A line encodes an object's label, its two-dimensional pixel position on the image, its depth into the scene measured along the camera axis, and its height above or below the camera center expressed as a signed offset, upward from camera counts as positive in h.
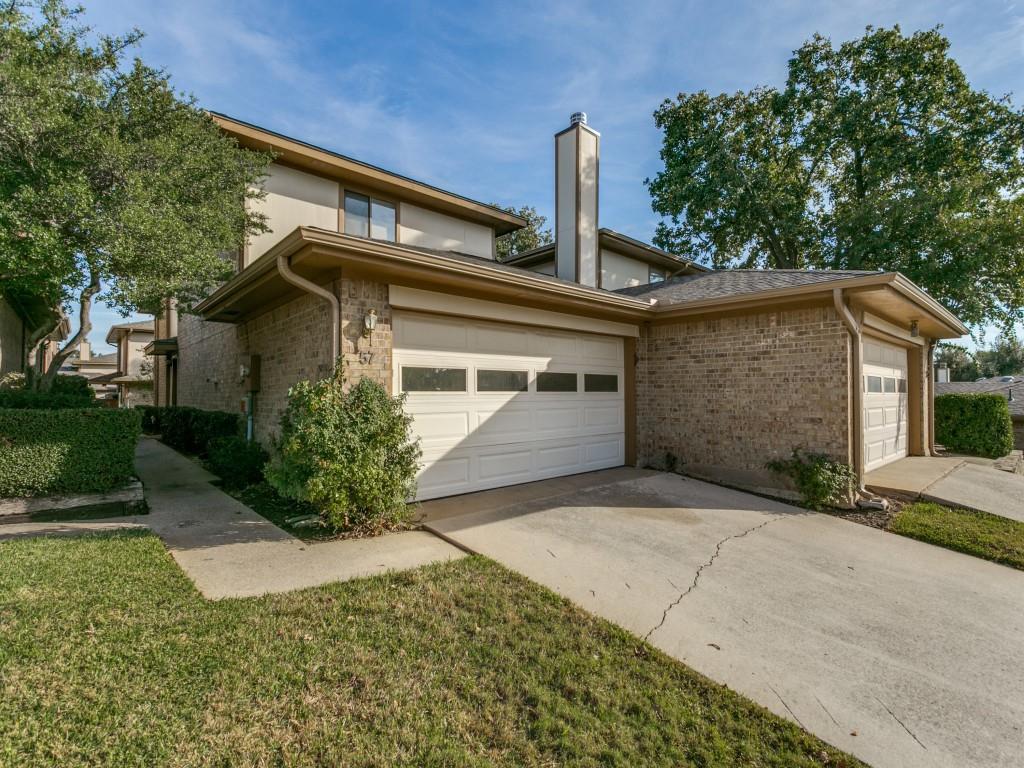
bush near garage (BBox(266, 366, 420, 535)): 4.80 -0.65
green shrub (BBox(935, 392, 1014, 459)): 11.85 -0.75
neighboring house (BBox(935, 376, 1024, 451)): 16.06 +0.23
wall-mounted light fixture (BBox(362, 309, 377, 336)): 5.46 +0.81
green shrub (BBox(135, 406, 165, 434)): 14.78 -0.90
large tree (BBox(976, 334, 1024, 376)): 41.34 +3.10
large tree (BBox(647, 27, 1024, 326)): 15.92 +8.60
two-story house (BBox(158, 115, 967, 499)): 5.82 +0.78
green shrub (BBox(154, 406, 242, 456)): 9.38 -0.78
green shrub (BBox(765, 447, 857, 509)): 6.52 -1.19
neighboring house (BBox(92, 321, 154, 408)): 23.42 +1.35
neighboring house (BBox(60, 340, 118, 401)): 25.30 +1.41
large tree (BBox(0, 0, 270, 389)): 5.74 +3.03
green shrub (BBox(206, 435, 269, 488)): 7.45 -1.12
